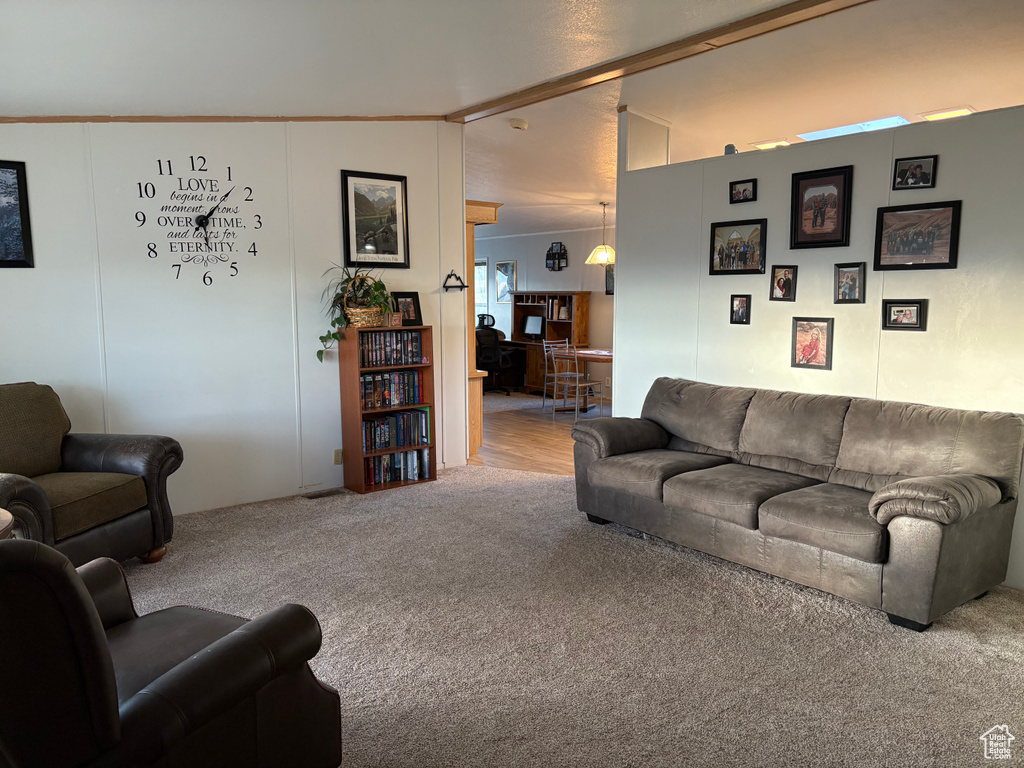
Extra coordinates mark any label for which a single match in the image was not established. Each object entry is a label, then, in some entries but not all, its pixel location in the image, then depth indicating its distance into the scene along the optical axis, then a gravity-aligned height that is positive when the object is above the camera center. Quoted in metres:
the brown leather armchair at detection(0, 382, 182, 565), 3.32 -0.84
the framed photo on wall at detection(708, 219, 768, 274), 4.36 +0.37
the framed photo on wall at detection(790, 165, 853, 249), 3.92 +0.55
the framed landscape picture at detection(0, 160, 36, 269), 3.99 +0.52
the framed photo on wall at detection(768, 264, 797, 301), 4.21 +0.13
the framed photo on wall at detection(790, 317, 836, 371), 4.05 -0.22
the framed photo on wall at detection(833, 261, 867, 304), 3.88 +0.12
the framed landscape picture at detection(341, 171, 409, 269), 5.08 +0.64
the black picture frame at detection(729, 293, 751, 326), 4.45 -0.02
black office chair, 10.75 -0.66
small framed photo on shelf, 5.36 +0.01
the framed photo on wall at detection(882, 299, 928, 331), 3.66 -0.05
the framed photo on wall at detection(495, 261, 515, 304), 12.41 +0.47
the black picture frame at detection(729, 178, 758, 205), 4.36 +0.71
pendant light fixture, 8.65 +0.62
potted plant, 4.94 +0.04
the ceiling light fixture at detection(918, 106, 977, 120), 5.04 +1.38
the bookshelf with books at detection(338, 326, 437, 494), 4.97 -0.71
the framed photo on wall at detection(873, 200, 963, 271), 3.51 +0.35
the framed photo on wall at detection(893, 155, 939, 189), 3.55 +0.67
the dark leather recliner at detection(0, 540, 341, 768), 1.27 -0.83
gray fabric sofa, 2.93 -0.90
